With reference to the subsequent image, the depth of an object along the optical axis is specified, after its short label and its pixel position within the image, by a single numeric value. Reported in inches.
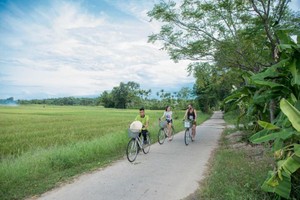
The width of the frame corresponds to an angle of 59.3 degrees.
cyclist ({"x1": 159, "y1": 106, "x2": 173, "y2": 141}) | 508.7
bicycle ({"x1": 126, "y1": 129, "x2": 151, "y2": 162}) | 320.2
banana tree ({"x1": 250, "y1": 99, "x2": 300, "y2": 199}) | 140.7
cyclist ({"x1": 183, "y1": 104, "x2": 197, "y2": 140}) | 485.1
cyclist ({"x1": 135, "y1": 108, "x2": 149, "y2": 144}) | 374.6
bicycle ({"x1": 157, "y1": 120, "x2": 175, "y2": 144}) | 472.0
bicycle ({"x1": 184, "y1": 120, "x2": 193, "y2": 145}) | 460.8
